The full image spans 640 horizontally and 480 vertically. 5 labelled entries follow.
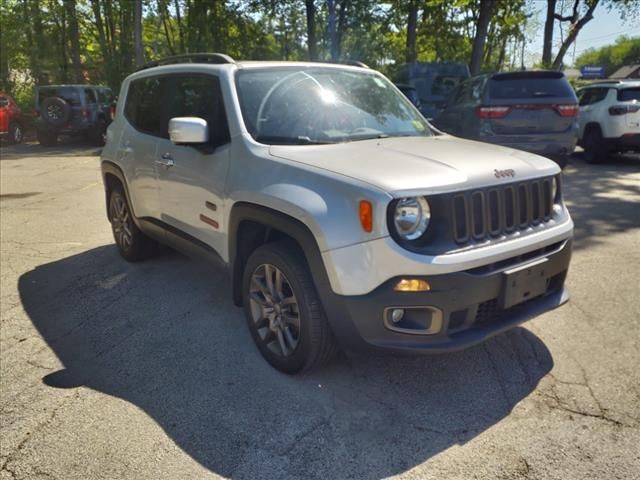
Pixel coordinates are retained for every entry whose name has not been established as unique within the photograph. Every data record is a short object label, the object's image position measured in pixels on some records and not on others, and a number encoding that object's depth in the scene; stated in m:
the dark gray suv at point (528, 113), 8.28
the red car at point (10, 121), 16.80
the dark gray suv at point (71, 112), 15.41
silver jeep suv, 2.56
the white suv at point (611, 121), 10.22
